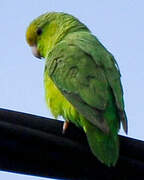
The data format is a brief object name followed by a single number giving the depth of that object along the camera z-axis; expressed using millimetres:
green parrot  5984
